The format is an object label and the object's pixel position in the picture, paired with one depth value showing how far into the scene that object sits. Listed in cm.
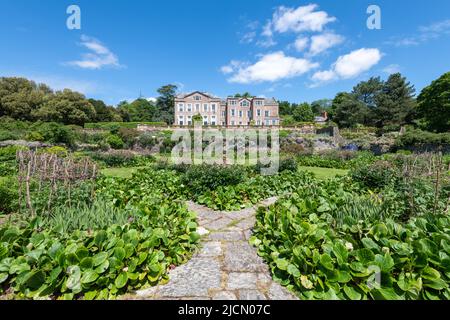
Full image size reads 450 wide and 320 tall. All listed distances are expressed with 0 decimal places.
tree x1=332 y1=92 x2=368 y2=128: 4084
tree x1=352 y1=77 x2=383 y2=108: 4423
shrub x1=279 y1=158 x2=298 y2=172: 933
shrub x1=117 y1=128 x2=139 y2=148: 2508
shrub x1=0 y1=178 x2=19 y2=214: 446
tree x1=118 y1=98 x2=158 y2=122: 5438
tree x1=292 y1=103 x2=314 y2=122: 5444
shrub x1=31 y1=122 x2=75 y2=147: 1966
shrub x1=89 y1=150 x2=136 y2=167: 1423
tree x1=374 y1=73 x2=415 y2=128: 3703
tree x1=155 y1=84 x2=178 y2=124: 5872
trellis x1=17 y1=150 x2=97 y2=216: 342
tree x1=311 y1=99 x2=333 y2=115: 7075
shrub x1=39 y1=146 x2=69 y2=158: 1349
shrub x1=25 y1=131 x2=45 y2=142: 1931
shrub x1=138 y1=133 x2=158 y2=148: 2539
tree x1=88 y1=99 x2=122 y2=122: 4653
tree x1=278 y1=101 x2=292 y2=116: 7096
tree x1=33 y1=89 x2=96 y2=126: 3584
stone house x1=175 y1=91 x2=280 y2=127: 4531
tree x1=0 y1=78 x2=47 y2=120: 3591
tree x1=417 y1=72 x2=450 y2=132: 2594
